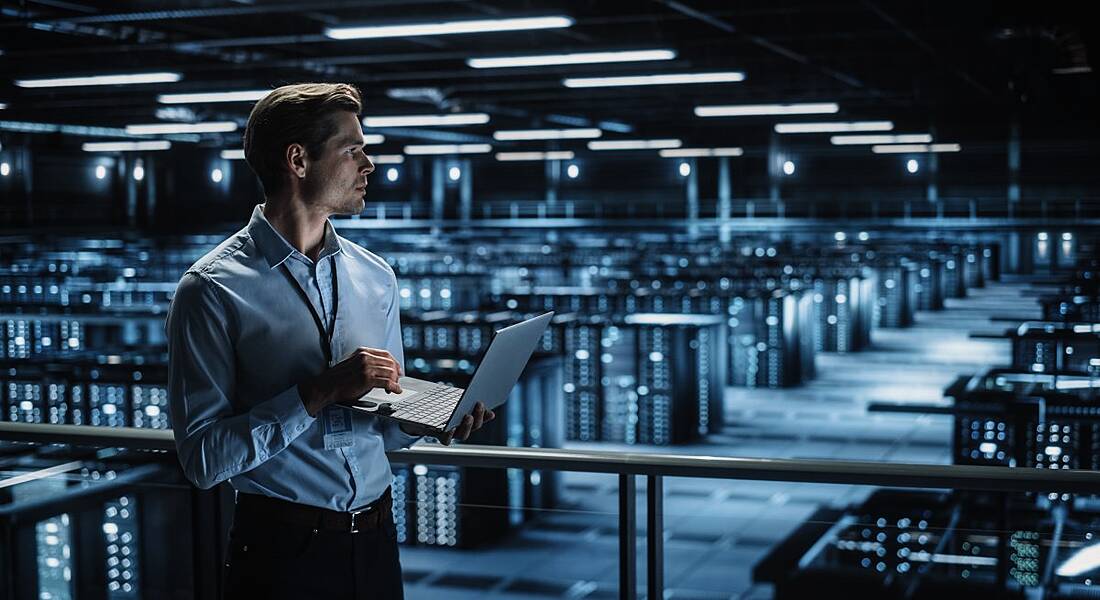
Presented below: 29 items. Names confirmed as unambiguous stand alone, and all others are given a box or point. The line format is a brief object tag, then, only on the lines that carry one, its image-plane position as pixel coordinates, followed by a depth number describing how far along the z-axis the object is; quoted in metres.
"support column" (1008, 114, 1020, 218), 33.91
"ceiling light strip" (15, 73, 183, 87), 13.37
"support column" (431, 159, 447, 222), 45.34
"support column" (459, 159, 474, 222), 45.00
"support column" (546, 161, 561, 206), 42.97
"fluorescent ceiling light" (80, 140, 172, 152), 29.69
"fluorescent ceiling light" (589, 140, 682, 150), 31.95
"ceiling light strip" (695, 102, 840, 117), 19.99
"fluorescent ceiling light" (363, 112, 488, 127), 21.44
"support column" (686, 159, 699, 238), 40.22
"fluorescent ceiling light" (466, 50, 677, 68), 12.78
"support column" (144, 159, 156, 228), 40.84
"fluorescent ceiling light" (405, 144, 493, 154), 35.96
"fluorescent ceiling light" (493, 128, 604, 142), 26.67
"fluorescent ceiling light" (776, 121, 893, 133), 23.09
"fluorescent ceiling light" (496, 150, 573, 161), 38.97
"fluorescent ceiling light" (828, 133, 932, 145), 30.52
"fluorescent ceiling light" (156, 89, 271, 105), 17.63
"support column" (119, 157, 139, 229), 39.66
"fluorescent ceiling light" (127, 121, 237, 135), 21.98
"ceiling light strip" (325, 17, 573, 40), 10.54
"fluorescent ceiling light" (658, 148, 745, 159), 39.38
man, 1.90
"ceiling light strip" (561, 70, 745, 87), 13.95
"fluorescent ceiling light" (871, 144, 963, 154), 34.53
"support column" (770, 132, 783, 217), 38.94
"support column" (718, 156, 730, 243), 40.19
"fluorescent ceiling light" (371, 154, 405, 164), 41.53
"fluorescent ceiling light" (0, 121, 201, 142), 25.98
